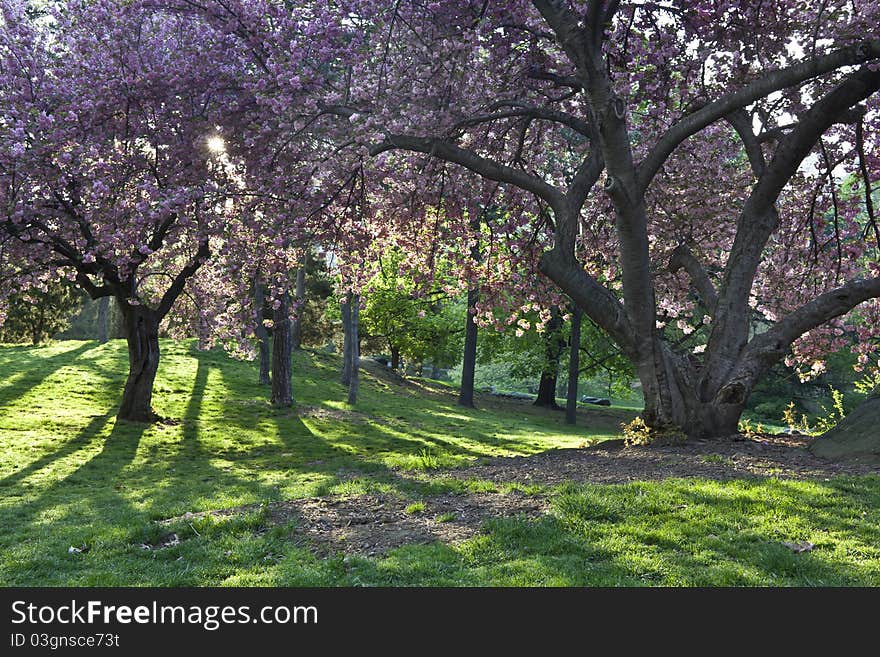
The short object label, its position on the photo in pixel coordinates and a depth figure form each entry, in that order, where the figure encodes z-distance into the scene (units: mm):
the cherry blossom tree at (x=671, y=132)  10617
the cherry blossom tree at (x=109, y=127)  12102
